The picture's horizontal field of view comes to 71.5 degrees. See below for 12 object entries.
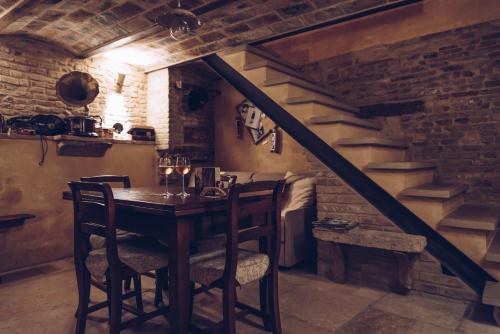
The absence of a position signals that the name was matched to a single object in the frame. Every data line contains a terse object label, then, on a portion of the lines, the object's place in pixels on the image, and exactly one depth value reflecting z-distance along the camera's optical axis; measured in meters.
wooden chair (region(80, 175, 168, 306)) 2.49
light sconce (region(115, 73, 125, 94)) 5.24
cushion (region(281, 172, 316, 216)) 3.87
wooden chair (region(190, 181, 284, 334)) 1.77
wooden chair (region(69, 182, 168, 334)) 1.89
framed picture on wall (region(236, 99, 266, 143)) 5.58
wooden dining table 1.73
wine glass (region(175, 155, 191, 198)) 2.15
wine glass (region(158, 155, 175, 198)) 2.20
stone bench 2.69
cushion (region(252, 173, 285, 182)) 4.66
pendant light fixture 2.77
